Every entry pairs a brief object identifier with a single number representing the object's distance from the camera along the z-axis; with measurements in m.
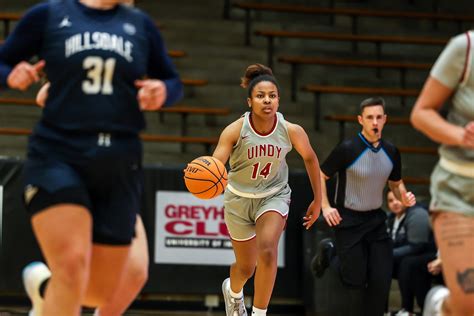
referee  16.64
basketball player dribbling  14.75
